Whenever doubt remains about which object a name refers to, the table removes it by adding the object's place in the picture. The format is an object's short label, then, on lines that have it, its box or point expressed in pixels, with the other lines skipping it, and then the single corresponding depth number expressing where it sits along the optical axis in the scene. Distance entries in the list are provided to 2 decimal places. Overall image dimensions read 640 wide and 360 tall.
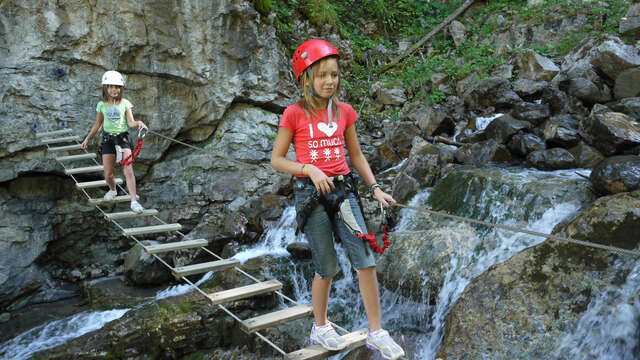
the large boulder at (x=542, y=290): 3.51
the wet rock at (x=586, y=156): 5.67
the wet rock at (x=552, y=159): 5.85
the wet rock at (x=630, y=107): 5.78
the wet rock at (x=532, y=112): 6.88
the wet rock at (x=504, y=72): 9.03
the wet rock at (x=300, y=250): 6.03
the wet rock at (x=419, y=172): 6.57
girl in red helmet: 2.30
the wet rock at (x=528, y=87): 7.87
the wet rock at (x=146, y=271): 6.03
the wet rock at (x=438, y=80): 10.01
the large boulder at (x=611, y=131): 5.28
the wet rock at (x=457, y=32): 11.57
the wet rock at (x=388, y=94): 10.04
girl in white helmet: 5.05
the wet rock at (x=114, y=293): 5.58
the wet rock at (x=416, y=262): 4.89
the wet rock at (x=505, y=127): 6.70
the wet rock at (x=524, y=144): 6.36
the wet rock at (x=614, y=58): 6.76
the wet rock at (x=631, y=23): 8.24
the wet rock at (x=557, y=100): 6.94
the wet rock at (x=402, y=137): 7.95
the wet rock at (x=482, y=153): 6.61
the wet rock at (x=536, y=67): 8.40
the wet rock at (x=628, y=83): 6.41
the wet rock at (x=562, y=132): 6.10
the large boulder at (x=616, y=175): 4.41
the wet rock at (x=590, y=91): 6.77
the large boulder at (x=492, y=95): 7.97
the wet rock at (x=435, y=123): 8.05
